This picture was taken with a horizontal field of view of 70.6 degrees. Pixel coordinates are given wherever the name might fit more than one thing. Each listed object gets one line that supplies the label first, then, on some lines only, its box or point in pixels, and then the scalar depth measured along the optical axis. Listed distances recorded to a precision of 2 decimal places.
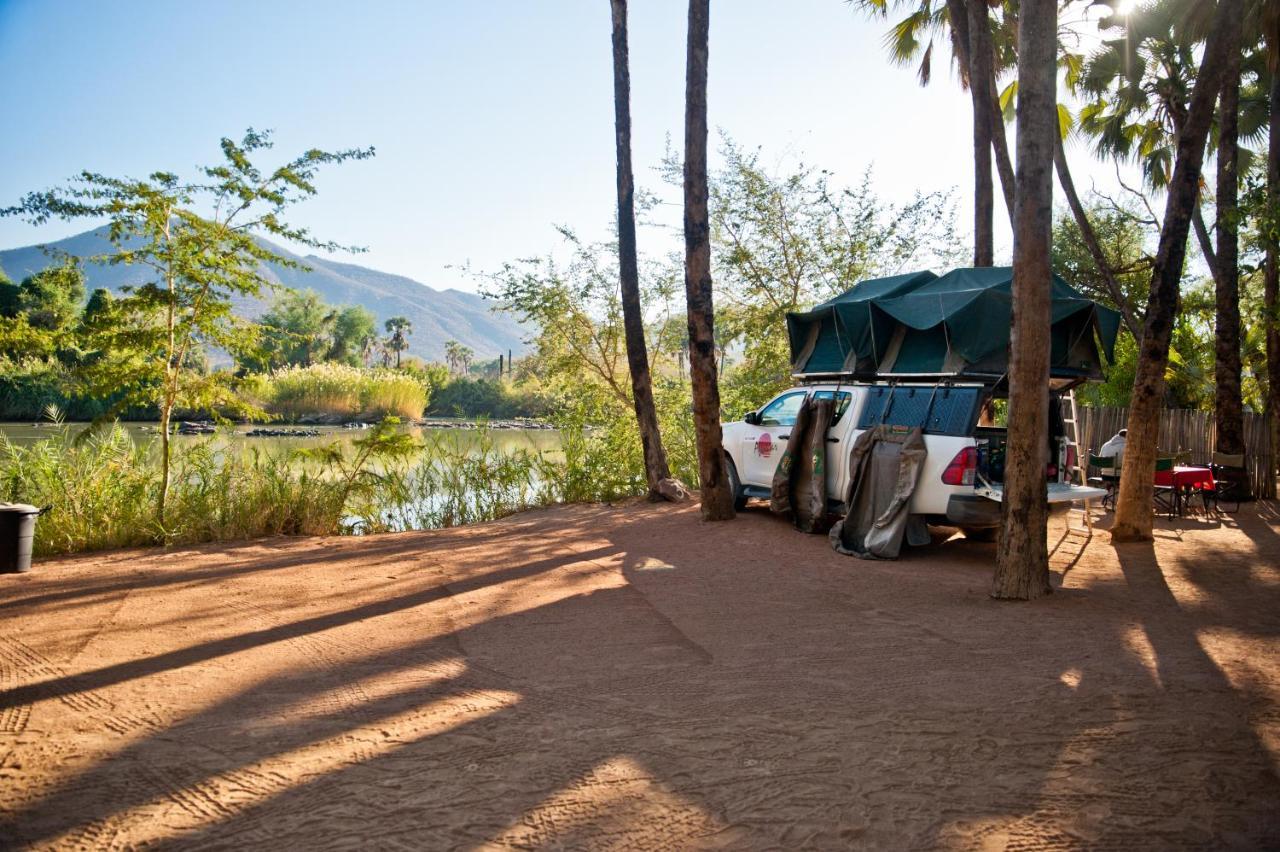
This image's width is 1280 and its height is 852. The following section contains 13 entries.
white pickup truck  8.29
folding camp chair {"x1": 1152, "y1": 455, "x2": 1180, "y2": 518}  11.68
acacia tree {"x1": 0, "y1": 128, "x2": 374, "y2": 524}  8.96
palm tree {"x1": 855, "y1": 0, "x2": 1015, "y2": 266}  13.72
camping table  12.07
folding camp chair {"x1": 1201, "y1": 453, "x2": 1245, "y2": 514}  13.45
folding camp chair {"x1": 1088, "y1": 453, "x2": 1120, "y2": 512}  12.12
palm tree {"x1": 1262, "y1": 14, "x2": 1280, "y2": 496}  13.16
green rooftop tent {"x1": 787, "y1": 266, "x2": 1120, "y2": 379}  9.07
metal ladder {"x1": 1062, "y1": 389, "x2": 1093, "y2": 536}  9.89
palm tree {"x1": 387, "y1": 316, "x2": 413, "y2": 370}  91.00
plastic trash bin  7.49
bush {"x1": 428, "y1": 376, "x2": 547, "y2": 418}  43.38
